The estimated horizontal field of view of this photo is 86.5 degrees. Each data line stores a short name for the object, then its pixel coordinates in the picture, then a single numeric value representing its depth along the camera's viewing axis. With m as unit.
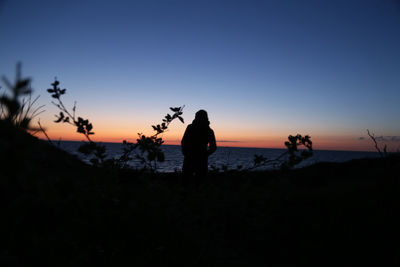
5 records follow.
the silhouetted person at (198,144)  5.55
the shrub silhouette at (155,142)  1.83
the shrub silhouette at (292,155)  2.33
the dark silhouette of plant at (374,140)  3.98
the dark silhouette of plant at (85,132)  1.74
